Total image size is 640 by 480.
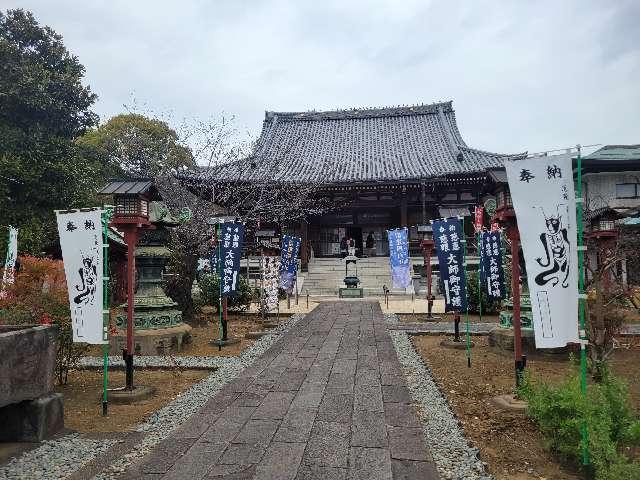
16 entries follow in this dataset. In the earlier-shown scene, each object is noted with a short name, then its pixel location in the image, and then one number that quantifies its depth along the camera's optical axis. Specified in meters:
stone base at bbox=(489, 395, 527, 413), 5.02
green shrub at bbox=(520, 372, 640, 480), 2.94
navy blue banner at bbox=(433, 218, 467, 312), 8.54
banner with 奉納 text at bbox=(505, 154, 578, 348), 3.99
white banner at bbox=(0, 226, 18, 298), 10.37
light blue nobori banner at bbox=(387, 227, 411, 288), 17.36
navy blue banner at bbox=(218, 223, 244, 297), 9.72
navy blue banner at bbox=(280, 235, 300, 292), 14.49
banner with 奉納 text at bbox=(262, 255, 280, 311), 12.47
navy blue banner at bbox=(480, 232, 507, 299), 11.45
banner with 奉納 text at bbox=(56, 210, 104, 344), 5.26
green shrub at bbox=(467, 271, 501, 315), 14.82
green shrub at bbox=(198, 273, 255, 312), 14.79
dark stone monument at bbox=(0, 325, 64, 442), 4.03
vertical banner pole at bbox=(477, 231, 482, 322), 12.02
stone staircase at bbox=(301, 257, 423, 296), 22.75
